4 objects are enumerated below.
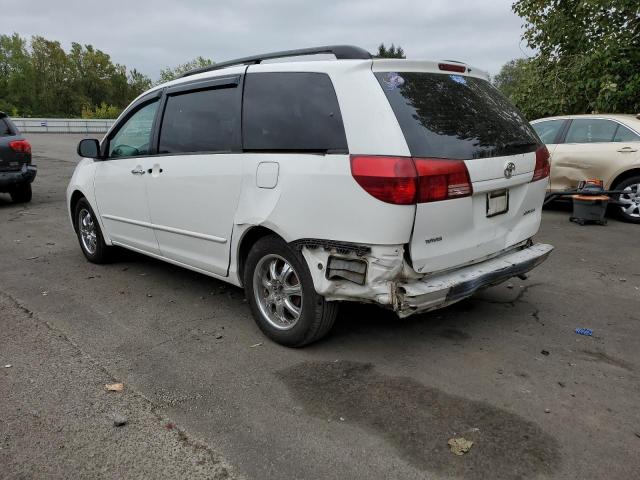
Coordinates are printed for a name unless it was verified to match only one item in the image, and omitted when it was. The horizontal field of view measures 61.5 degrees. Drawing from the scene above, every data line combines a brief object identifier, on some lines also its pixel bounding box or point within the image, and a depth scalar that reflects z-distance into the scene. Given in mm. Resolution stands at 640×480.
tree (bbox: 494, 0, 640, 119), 11016
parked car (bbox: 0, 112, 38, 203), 9742
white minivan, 3098
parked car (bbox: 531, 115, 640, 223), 7980
